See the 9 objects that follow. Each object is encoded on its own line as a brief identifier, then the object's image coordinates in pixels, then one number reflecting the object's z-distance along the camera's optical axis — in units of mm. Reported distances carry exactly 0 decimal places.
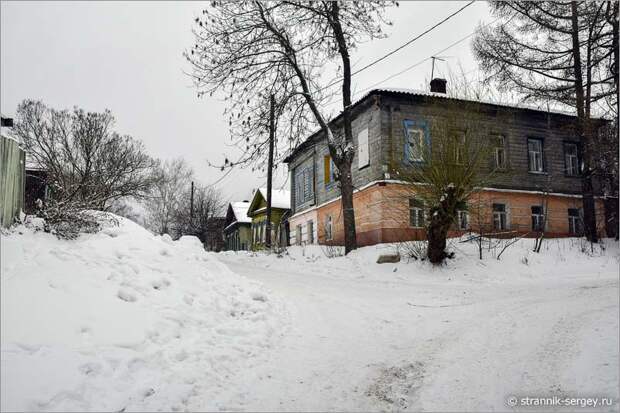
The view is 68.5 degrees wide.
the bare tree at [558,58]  16141
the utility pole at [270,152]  14944
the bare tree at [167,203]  46344
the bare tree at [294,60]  14266
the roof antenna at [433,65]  16872
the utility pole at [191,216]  40438
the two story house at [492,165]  18469
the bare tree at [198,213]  40719
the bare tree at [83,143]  21344
